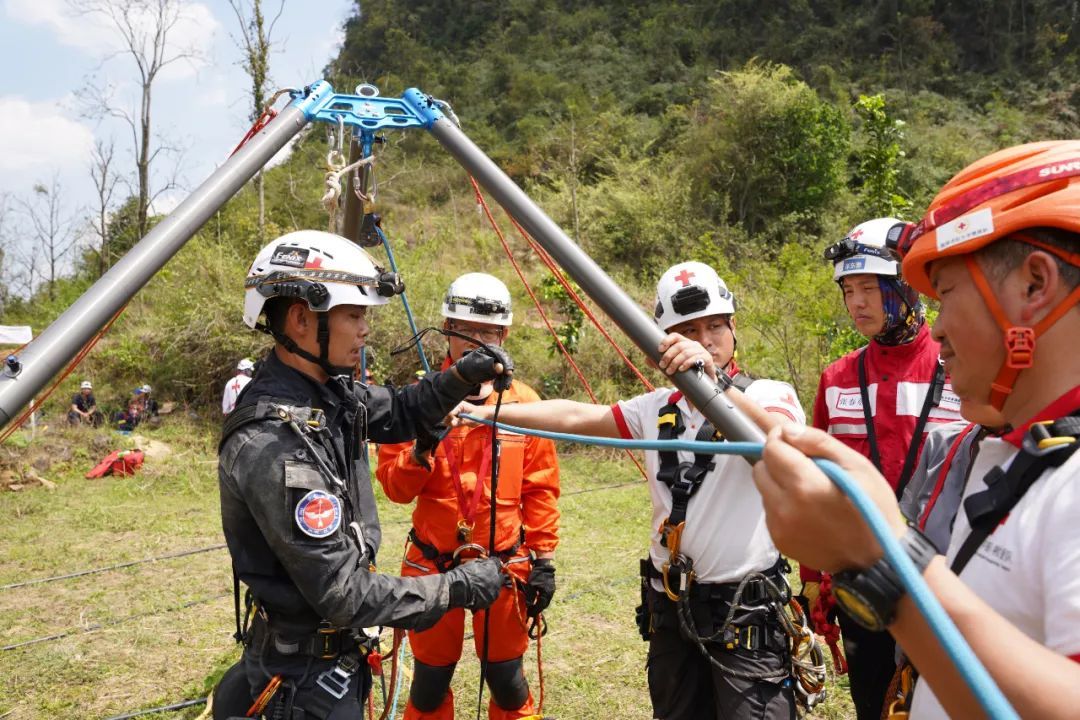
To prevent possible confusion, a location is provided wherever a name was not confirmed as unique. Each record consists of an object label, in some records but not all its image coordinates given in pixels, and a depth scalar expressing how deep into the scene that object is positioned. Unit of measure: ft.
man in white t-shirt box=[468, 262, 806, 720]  9.15
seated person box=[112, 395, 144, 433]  53.62
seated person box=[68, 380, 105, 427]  53.21
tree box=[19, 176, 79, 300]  96.37
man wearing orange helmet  3.29
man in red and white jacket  10.19
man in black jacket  7.45
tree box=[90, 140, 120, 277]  85.26
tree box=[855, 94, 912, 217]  37.83
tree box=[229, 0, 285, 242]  63.46
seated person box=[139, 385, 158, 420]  55.26
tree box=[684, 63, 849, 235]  94.38
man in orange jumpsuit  12.12
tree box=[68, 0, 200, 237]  74.84
